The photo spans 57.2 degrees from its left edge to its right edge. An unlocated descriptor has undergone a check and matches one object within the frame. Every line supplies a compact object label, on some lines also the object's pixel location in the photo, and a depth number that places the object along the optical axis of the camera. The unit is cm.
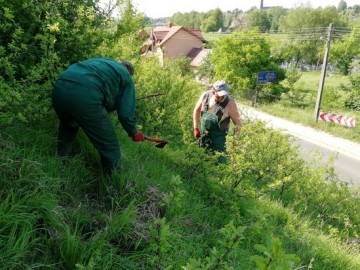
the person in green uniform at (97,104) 295
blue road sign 2894
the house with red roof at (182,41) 5014
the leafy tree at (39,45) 290
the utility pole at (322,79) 2023
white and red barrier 1942
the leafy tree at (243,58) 3241
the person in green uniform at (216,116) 503
